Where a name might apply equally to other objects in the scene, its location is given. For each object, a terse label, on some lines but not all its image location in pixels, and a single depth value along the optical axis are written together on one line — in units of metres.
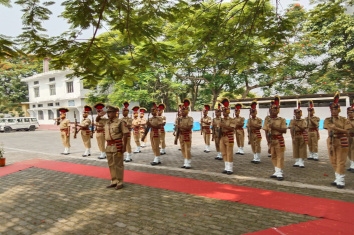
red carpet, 4.04
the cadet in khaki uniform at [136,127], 12.47
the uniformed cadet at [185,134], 8.52
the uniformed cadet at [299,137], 8.38
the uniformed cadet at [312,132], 9.23
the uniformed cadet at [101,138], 10.64
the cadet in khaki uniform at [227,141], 7.65
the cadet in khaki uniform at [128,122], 10.16
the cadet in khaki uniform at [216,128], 8.06
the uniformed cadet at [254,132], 9.34
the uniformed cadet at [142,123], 12.99
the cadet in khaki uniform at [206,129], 12.09
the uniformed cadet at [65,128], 12.03
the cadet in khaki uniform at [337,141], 6.15
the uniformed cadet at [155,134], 9.29
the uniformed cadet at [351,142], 7.50
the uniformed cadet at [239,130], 10.38
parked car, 29.22
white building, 33.78
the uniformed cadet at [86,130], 11.29
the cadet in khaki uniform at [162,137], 11.47
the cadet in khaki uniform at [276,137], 6.96
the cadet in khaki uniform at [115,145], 6.61
